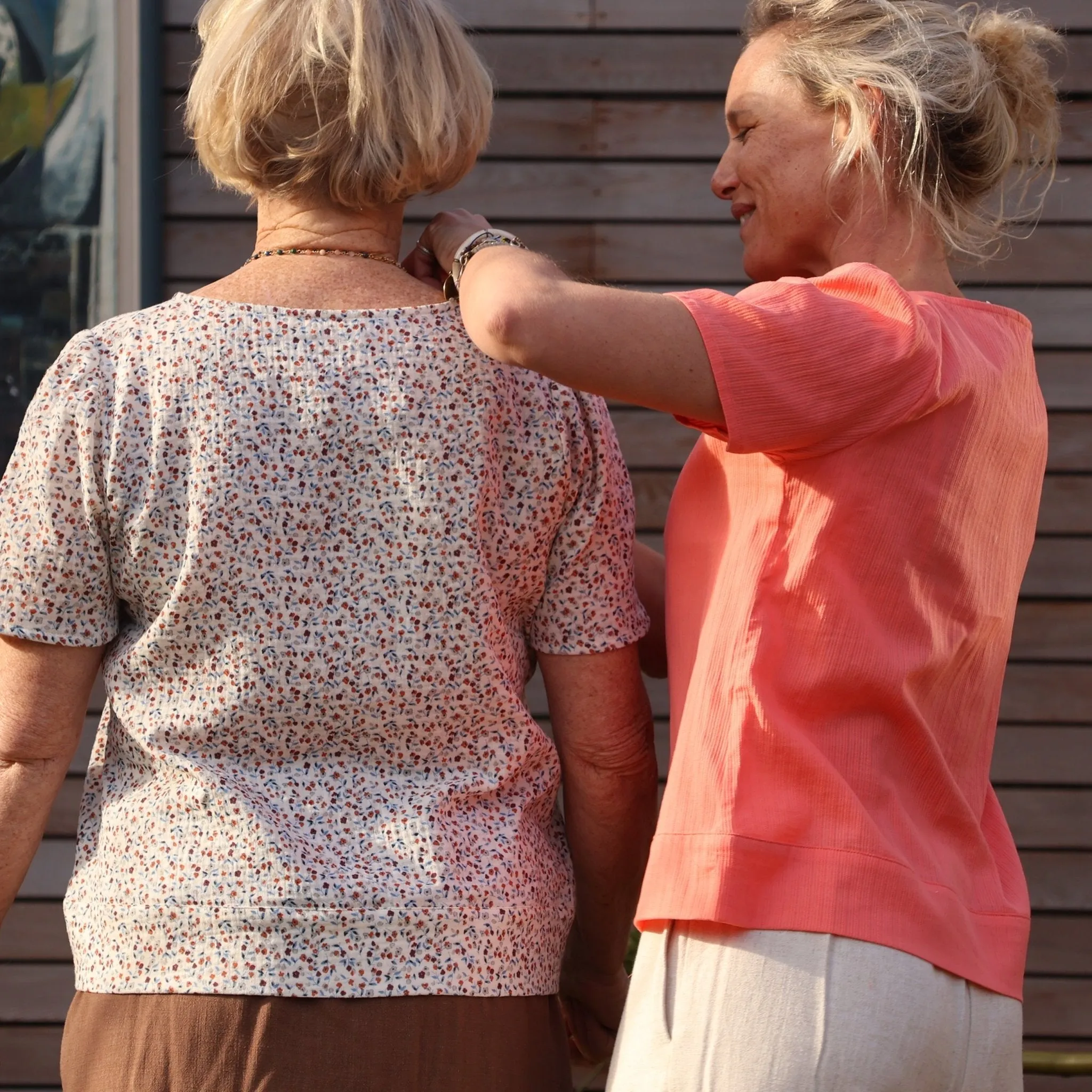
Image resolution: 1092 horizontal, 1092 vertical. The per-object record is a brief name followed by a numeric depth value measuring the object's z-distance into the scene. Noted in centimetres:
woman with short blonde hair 306
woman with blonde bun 300
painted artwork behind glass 445
